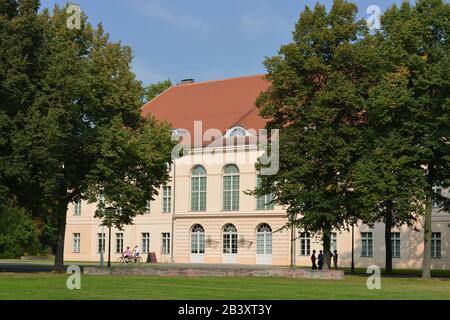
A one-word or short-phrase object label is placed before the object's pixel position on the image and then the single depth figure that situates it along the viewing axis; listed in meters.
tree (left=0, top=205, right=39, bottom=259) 82.19
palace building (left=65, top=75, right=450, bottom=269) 63.97
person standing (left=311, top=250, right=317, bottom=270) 53.21
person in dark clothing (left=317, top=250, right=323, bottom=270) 52.38
